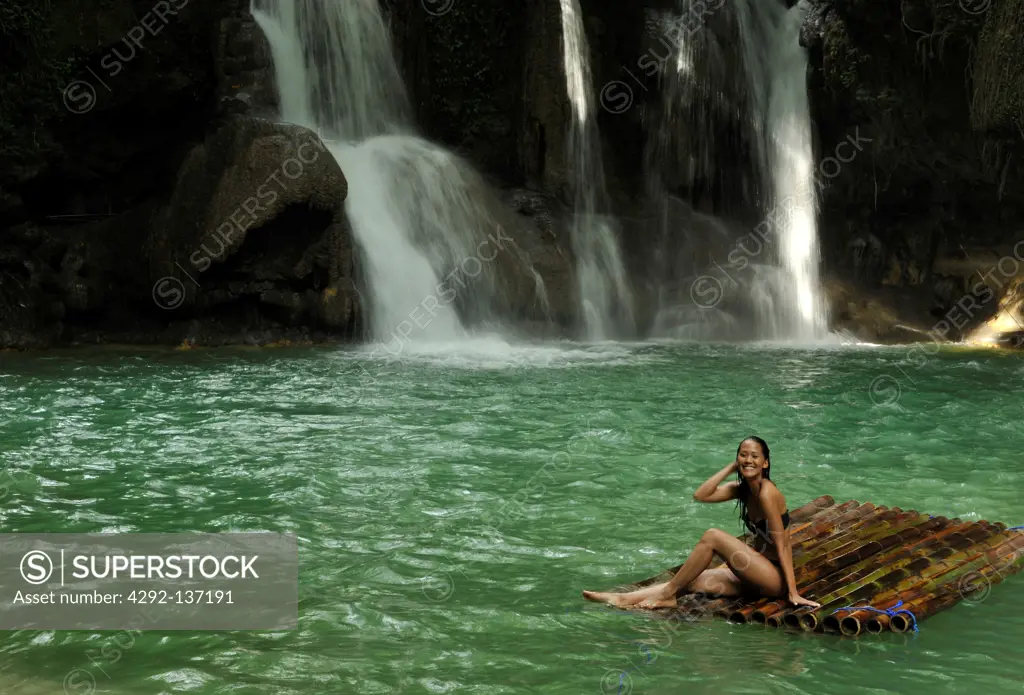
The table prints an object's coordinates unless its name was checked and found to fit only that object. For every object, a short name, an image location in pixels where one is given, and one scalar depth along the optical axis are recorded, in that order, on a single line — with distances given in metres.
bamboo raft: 5.86
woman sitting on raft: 6.07
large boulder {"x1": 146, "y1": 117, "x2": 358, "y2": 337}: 19.16
